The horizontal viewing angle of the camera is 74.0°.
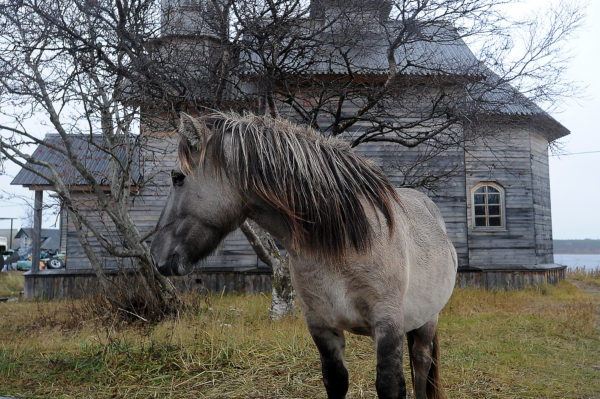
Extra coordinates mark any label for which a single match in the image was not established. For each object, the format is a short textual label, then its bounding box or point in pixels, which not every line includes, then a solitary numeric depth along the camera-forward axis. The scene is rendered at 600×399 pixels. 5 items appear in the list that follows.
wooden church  10.80
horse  1.81
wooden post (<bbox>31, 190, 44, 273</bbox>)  10.92
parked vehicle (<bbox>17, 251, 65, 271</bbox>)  19.66
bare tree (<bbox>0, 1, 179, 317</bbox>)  5.08
